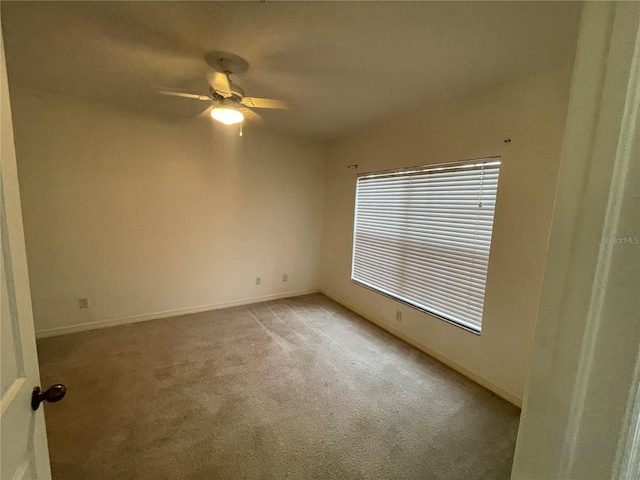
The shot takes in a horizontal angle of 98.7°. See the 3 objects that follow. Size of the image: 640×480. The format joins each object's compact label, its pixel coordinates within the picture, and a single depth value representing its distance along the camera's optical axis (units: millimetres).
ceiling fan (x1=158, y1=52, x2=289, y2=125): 1940
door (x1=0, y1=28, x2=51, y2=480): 657
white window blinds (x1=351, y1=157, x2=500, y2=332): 2369
